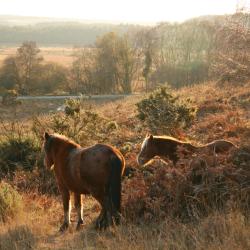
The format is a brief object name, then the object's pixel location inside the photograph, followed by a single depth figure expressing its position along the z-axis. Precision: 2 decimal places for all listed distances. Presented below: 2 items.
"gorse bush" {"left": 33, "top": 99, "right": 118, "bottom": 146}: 14.64
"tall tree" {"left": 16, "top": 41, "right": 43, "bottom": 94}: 60.28
